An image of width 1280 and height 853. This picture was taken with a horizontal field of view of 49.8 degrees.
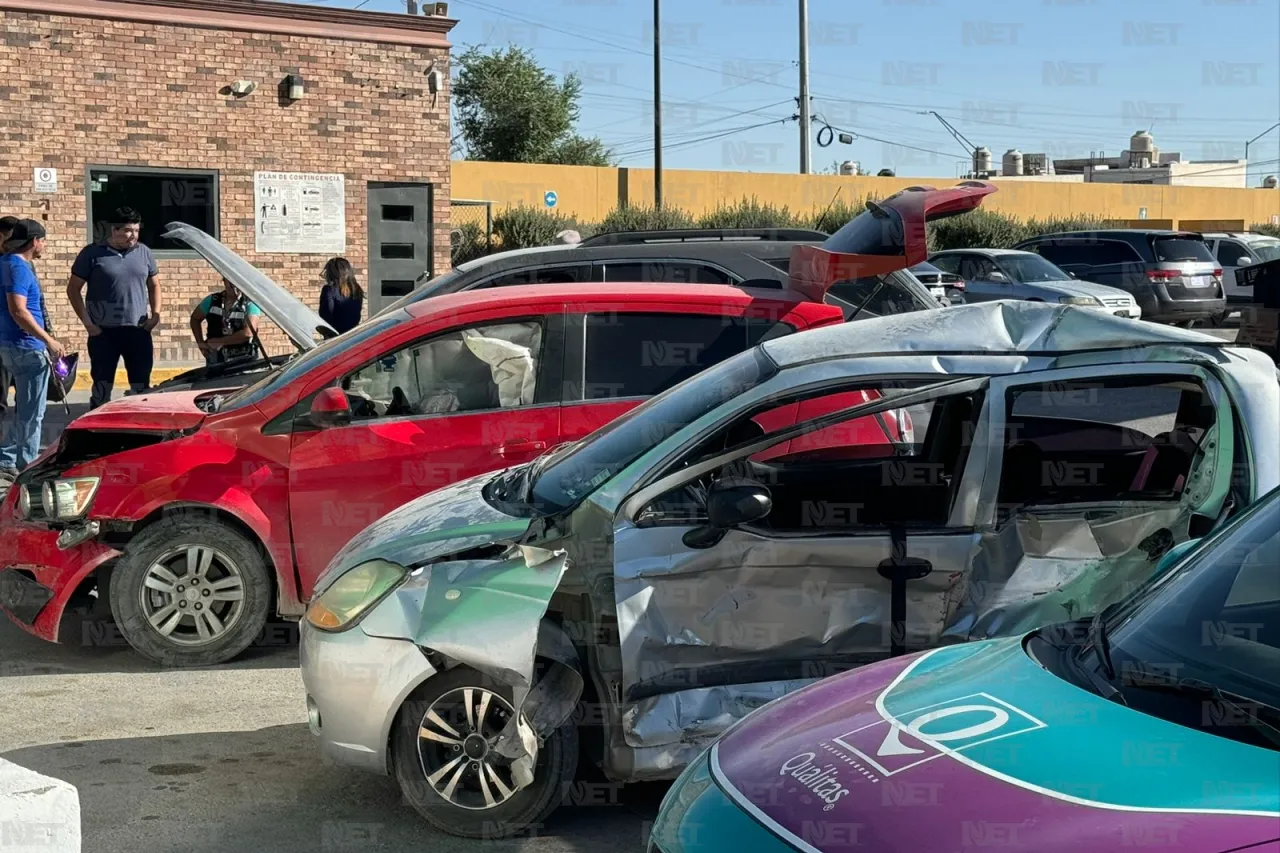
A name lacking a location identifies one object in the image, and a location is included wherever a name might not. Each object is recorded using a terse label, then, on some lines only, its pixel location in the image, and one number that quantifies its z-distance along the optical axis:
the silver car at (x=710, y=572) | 4.42
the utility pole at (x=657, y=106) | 32.75
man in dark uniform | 11.91
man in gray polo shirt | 10.66
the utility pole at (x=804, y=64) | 35.54
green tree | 46.50
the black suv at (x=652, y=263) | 8.56
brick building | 17.52
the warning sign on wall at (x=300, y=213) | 19.09
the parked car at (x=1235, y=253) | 25.42
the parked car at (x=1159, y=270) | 22.38
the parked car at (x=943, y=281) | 18.61
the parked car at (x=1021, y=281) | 19.83
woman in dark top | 11.65
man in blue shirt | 9.80
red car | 6.30
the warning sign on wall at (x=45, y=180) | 17.50
